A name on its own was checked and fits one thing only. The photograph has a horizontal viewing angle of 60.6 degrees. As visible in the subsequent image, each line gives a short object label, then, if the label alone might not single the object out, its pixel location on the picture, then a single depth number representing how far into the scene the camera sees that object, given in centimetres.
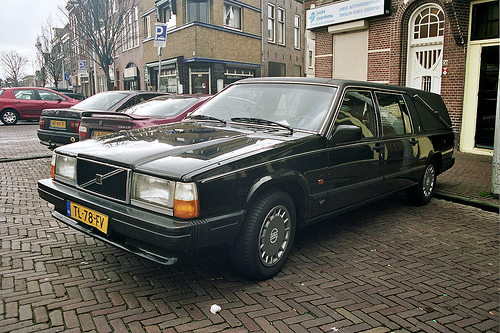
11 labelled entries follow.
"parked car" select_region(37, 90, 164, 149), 827
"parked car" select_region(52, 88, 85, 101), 2185
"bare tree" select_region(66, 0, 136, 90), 2266
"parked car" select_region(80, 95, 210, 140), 659
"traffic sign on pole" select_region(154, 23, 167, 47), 1279
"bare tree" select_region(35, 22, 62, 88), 4162
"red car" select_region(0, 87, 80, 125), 1803
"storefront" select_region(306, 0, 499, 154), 1087
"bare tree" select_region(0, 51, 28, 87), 6203
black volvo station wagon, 300
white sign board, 1338
